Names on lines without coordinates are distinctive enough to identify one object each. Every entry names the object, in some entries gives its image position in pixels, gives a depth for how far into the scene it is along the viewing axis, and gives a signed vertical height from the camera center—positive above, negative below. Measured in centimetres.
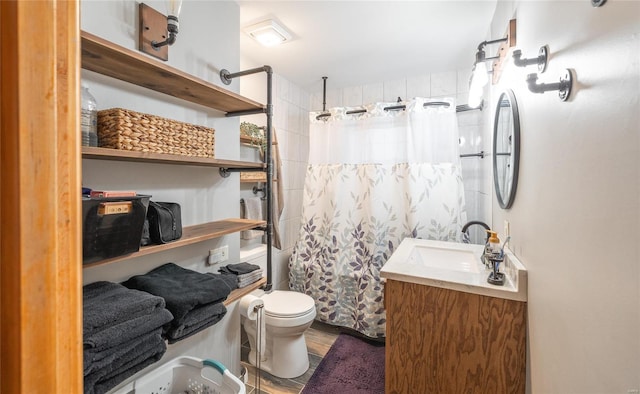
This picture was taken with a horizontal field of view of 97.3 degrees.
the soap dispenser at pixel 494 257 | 128 -31
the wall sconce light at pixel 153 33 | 115 +67
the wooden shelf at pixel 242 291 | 134 -51
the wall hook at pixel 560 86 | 73 +29
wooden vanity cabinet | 122 -69
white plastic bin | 114 -81
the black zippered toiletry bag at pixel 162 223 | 106 -13
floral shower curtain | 225 -7
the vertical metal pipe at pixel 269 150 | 149 +22
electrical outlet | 151 -35
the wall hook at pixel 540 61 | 91 +44
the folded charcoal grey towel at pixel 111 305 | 80 -35
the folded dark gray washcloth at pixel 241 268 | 150 -42
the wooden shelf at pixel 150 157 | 83 +12
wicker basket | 94 +21
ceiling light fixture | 178 +105
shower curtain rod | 224 +71
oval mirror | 125 +23
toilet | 181 -94
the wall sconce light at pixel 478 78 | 145 +64
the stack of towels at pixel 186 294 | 104 -40
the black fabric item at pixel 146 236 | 104 -17
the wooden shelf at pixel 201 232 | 96 -19
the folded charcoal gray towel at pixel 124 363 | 79 -53
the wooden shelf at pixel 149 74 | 87 +44
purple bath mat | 179 -124
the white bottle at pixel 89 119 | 88 +23
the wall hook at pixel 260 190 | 233 +1
